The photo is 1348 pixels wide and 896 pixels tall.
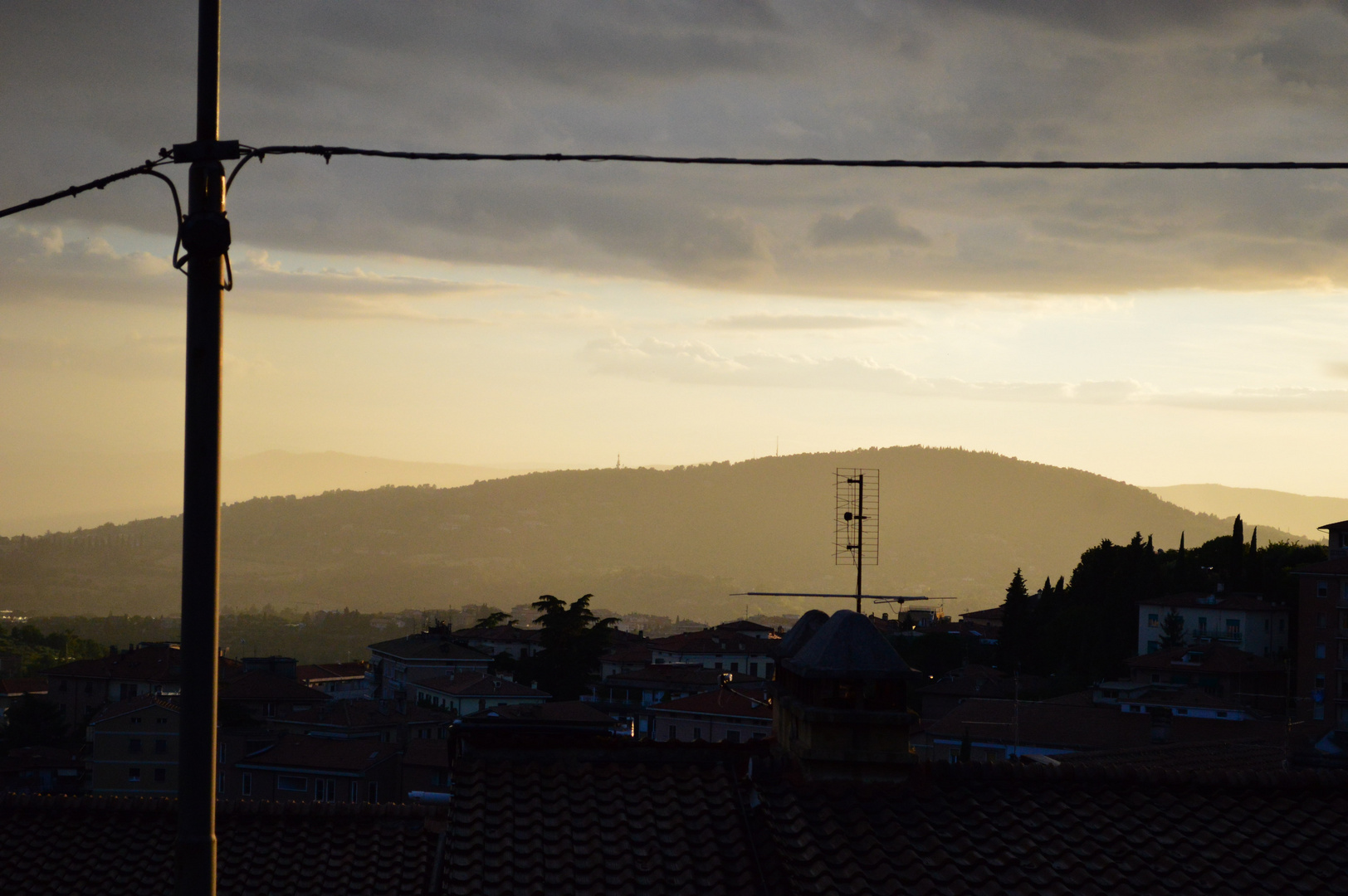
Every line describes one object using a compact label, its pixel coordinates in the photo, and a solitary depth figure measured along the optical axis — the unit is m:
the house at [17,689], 96.56
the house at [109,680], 86.00
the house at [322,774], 50.44
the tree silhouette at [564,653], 88.56
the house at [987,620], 126.50
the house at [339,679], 99.81
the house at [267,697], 67.81
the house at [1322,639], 71.62
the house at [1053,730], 55.34
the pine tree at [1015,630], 92.56
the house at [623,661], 94.88
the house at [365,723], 61.59
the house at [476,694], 75.31
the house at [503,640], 111.69
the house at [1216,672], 76.56
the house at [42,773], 55.28
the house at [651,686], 79.88
